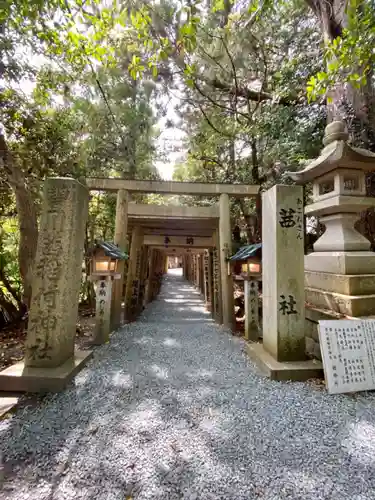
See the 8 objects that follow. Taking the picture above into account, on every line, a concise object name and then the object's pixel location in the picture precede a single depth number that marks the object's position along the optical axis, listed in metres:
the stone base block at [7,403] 2.65
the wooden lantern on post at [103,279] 5.44
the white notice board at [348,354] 3.07
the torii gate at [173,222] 6.75
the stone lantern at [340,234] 3.73
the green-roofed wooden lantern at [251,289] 5.86
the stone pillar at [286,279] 3.64
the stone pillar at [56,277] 3.31
